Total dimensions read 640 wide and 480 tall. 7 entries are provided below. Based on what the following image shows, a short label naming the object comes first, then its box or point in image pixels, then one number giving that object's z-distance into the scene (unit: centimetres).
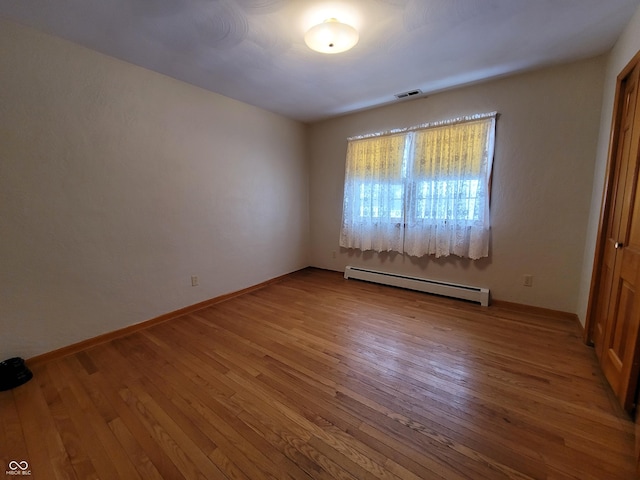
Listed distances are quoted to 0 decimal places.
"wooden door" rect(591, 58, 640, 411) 137
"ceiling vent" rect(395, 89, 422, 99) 286
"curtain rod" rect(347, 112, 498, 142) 271
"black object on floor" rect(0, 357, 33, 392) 162
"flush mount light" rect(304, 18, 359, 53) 163
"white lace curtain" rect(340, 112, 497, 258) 279
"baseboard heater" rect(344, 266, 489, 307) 288
